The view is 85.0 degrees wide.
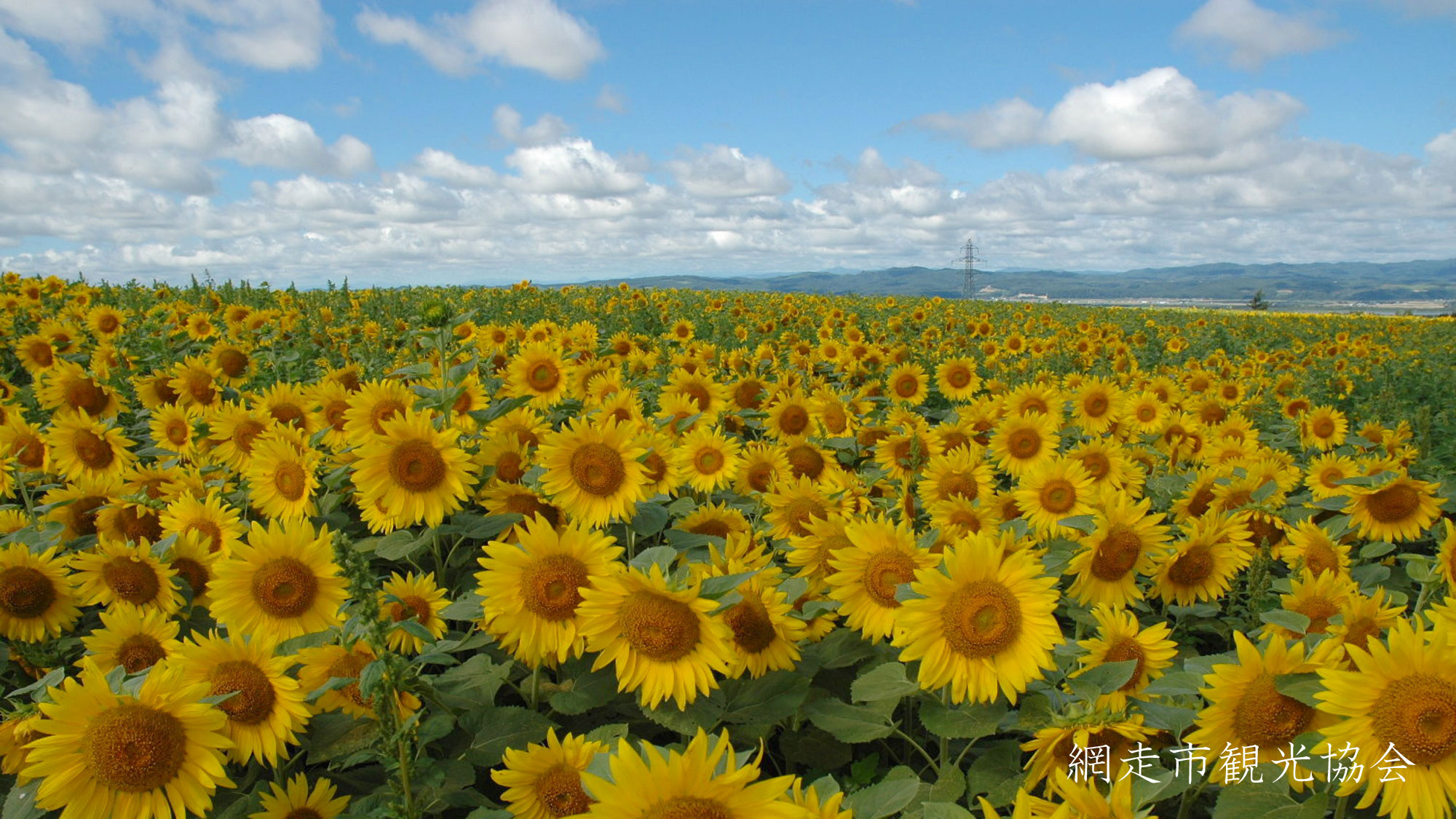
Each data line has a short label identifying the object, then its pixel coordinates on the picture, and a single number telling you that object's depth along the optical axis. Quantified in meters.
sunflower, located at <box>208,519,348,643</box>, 2.41
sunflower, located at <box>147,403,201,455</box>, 4.04
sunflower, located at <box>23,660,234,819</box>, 1.76
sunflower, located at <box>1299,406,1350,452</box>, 6.88
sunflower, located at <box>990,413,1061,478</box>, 5.09
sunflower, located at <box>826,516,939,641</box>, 2.51
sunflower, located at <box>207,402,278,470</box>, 3.63
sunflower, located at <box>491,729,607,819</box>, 1.97
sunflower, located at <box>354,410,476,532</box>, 2.67
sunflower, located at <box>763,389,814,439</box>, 5.15
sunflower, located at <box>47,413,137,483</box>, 3.84
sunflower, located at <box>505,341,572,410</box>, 4.73
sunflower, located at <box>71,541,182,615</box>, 2.63
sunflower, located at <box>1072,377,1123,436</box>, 5.83
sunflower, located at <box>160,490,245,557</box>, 2.95
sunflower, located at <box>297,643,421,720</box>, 2.21
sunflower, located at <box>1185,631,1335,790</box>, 2.00
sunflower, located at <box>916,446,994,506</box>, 4.04
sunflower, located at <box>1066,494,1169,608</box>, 2.90
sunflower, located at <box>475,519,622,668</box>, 2.26
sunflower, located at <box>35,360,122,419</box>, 4.54
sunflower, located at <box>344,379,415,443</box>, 3.07
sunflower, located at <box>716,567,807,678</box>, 2.36
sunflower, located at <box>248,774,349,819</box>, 2.03
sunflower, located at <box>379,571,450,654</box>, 2.56
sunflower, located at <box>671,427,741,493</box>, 3.70
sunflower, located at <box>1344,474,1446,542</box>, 3.97
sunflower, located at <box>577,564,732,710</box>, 2.08
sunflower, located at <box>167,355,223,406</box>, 4.57
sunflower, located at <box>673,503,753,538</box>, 3.16
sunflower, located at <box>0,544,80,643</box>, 2.56
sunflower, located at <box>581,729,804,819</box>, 1.35
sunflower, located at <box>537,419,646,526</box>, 2.78
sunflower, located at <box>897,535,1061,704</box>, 2.13
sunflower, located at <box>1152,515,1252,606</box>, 3.24
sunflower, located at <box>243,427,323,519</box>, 3.04
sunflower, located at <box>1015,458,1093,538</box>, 3.71
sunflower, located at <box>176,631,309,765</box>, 2.04
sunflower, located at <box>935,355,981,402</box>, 7.93
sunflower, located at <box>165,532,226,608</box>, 2.77
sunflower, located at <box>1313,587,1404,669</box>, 2.40
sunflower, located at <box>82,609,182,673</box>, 2.32
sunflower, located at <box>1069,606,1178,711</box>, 2.45
